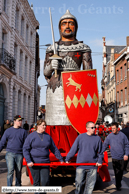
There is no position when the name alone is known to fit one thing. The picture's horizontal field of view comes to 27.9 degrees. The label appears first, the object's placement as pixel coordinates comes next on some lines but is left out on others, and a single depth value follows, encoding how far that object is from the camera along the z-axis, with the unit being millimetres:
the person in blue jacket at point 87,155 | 3859
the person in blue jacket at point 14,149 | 4750
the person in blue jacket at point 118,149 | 5459
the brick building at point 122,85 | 27367
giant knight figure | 6121
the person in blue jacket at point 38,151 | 3922
